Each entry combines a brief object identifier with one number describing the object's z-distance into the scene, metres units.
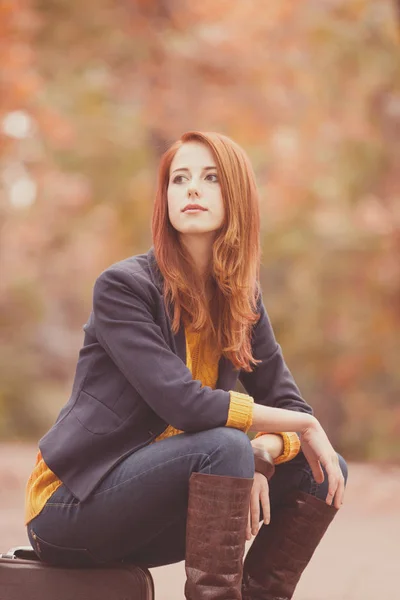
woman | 4.36
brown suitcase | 4.45
